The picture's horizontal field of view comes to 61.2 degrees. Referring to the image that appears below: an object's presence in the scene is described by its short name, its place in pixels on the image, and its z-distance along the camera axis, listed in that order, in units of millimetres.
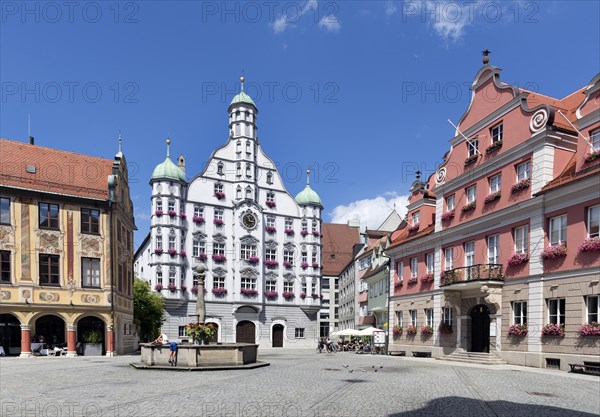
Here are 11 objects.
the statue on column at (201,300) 21969
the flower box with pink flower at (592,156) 21094
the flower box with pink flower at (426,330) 31469
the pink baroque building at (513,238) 21219
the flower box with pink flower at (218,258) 54684
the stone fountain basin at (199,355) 19078
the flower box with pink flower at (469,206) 28555
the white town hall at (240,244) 52469
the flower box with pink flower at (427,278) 32406
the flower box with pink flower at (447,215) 30781
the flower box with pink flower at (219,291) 54031
